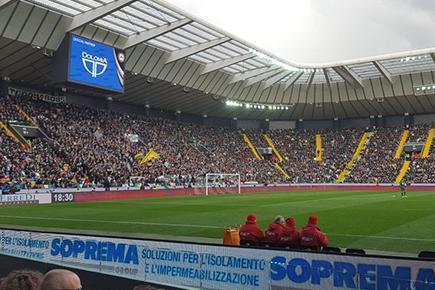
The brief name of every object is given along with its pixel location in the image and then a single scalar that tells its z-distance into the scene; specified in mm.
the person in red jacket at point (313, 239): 10289
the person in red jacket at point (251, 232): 11336
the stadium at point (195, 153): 9867
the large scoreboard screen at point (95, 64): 39844
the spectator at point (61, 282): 2823
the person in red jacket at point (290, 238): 10711
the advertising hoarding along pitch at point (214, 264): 7621
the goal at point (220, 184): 56250
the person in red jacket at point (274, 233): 10984
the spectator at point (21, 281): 3035
